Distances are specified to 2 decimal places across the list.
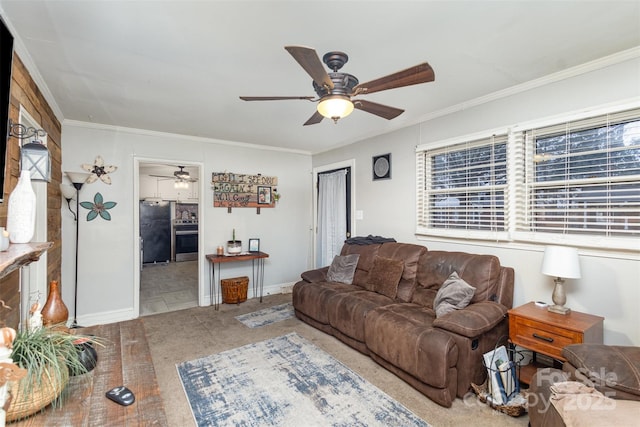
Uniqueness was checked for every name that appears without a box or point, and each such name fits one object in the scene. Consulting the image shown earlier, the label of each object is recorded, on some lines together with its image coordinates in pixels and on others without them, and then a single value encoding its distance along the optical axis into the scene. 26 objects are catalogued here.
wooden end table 2.04
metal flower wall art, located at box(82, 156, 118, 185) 3.85
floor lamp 3.50
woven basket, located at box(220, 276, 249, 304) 4.60
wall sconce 1.69
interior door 4.85
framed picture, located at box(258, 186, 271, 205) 5.15
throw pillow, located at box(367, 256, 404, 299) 3.31
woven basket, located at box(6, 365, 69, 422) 1.00
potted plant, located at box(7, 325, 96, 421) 1.01
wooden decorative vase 1.45
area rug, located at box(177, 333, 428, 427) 2.10
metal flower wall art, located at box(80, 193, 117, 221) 3.87
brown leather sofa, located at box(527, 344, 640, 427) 1.22
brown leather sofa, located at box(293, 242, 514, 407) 2.25
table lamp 2.22
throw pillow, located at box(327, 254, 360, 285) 3.86
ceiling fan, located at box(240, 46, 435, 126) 1.68
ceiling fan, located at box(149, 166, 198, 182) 6.68
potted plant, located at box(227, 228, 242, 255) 4.67
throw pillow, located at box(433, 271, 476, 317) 2.58
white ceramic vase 1.40
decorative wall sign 4.75
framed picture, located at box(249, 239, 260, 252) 4.98
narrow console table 4.48
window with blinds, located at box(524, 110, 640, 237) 2.24
